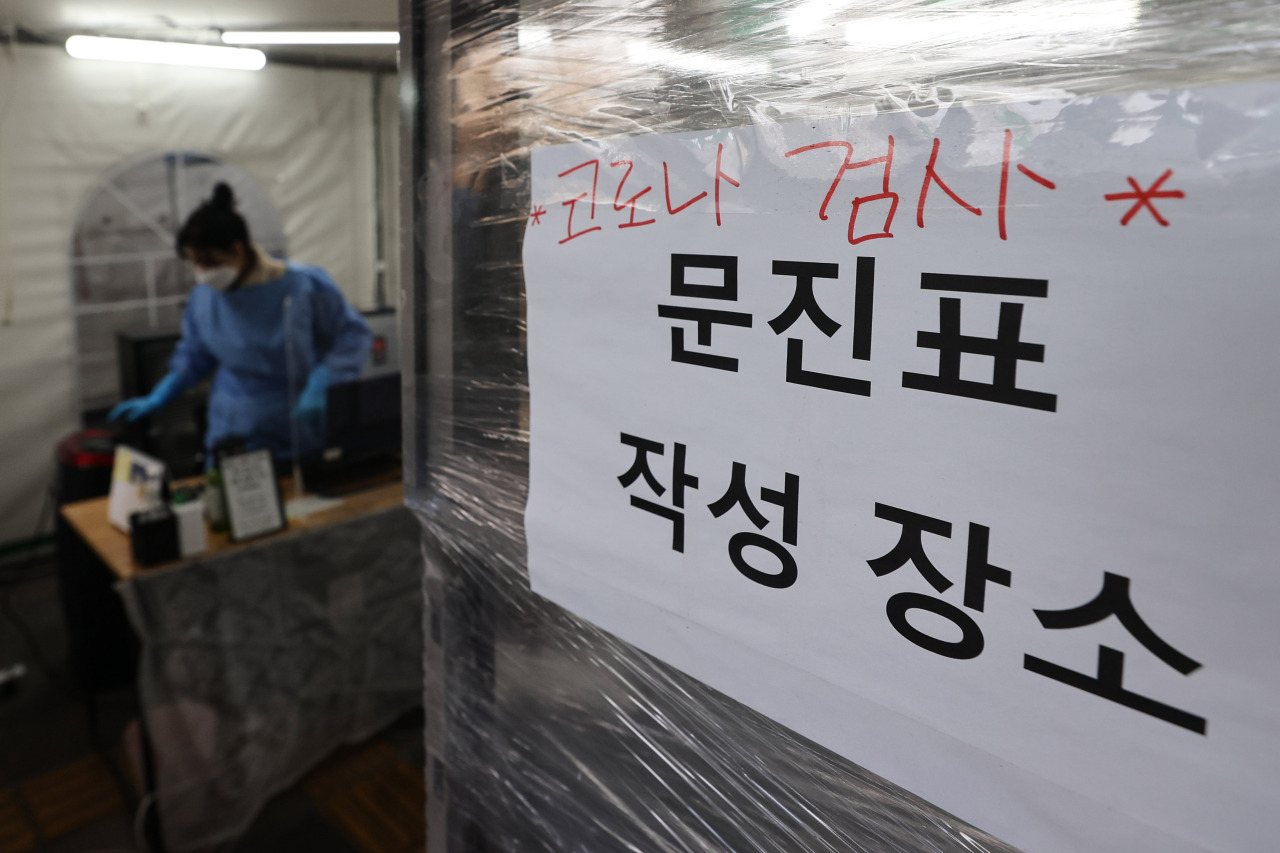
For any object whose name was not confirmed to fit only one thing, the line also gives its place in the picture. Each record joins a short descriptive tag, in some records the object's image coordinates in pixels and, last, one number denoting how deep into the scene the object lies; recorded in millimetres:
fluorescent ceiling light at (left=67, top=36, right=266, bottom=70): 3346
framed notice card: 2076
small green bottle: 2125
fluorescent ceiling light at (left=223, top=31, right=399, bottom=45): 3105
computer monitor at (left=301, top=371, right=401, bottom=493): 2320
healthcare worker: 2629
